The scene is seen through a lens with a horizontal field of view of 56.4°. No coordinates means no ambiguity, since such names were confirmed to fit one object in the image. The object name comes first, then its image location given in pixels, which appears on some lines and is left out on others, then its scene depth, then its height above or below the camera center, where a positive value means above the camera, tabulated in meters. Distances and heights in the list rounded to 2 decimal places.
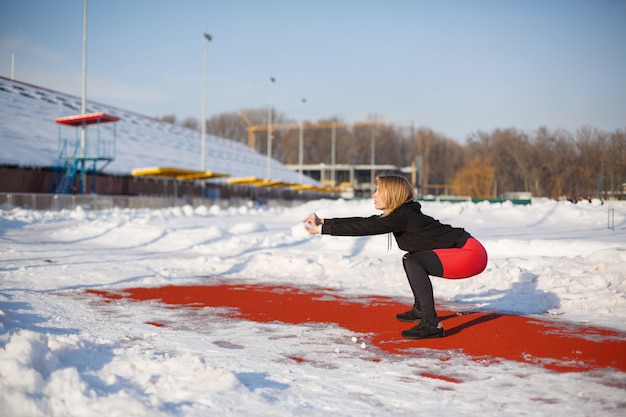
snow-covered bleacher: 32.38 +4.50
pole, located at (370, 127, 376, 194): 98.86 +4.76
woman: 5.42 -0.33
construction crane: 118.47 +15.69
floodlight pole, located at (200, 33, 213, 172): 43.75 +9.03
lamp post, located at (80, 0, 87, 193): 30.45 +5.08
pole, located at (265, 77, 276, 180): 61.30 +3.22
